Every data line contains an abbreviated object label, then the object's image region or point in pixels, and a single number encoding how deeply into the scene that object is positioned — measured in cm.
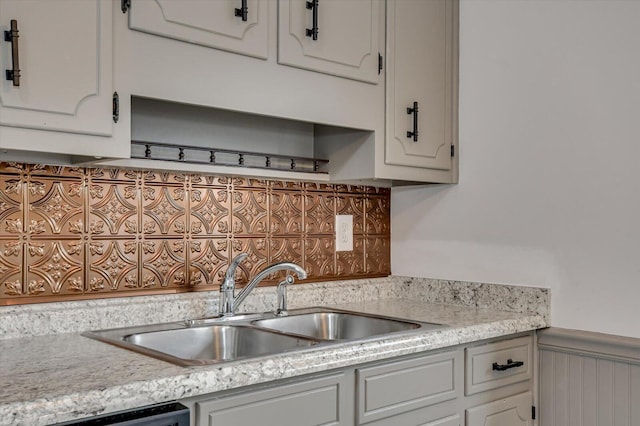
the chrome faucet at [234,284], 196
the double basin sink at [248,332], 172
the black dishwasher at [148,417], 114
